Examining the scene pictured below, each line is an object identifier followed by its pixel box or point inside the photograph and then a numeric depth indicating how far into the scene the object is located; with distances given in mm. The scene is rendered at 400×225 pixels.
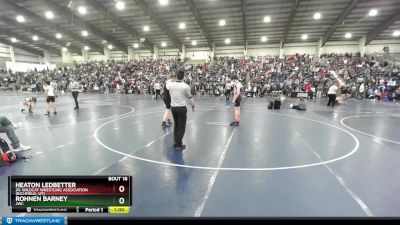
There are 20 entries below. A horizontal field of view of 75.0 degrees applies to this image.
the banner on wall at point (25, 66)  42103
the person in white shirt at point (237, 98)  9562
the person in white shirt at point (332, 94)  15445
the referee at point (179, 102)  6293
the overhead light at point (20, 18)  26212
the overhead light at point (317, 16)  24438
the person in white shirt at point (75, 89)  13742
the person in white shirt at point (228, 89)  19400
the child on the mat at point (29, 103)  13210
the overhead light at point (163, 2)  21514
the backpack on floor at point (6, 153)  5277
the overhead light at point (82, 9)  24091
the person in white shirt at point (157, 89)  20231
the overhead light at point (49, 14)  24919
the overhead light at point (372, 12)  23066
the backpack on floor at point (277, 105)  14331
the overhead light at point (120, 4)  22250
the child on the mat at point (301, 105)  14109
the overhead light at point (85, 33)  30694
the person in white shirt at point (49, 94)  12005
